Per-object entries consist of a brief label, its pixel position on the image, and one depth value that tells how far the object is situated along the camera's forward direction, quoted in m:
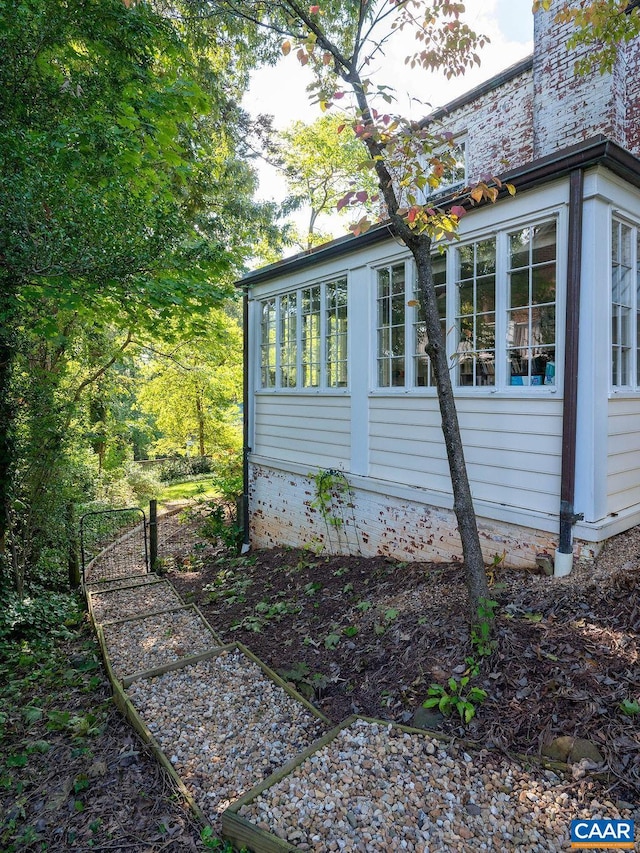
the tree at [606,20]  4.21
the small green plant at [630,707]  2.51
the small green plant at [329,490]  6.44
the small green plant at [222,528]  8.91
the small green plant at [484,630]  3.14
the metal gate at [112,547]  8.24
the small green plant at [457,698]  2.77
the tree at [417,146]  3.15
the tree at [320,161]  16.12
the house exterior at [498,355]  3.92
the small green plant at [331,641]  4.13
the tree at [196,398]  16.02
